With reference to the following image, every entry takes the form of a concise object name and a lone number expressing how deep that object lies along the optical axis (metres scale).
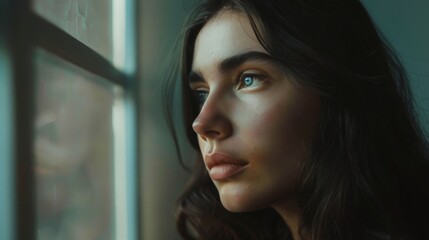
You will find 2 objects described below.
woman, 0.65
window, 0.52
